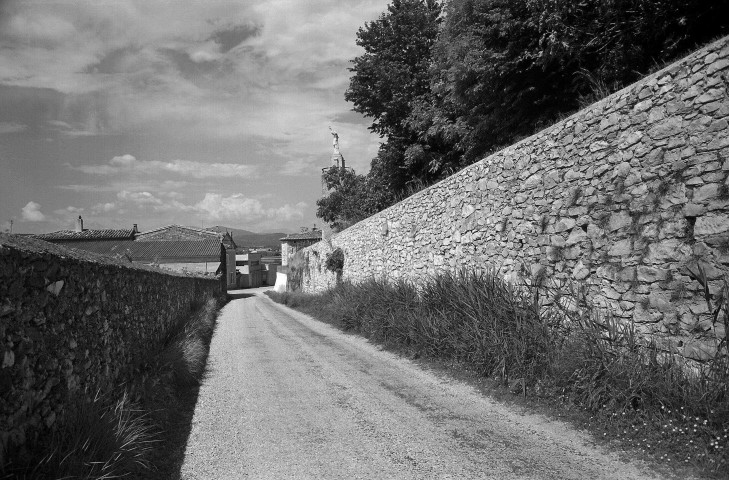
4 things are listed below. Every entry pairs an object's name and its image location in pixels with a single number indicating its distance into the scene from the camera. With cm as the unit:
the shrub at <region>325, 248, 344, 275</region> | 2123
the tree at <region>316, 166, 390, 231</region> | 2959
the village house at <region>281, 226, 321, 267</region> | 6353
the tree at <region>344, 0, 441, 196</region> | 1911
